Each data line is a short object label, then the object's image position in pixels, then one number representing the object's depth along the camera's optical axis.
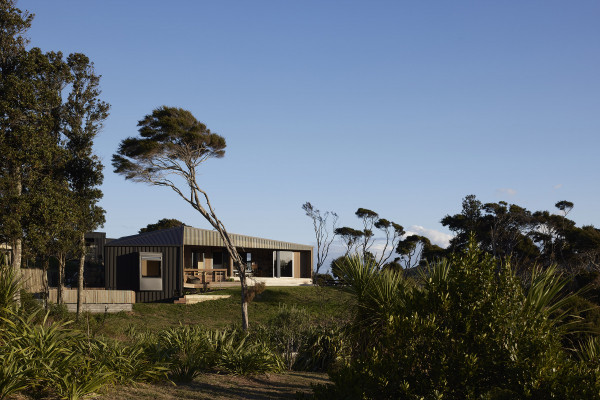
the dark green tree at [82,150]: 21.64
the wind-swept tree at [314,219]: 40.41
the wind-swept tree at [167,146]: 23.17
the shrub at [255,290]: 27.57
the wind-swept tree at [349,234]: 44.50
